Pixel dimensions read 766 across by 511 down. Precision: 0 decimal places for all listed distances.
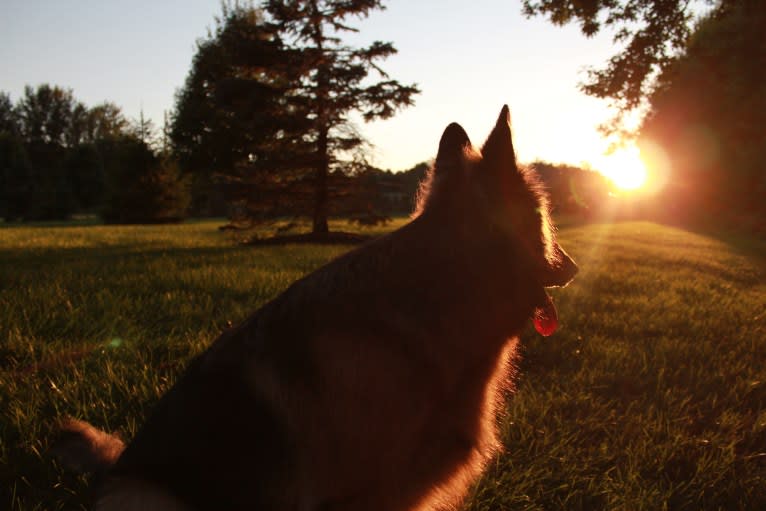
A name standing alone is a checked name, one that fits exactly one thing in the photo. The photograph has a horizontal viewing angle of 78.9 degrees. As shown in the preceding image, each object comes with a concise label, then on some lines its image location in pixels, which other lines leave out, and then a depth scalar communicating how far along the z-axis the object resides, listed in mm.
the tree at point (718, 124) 19391
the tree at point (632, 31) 11453
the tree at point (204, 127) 35844
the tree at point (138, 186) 30578
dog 1662
